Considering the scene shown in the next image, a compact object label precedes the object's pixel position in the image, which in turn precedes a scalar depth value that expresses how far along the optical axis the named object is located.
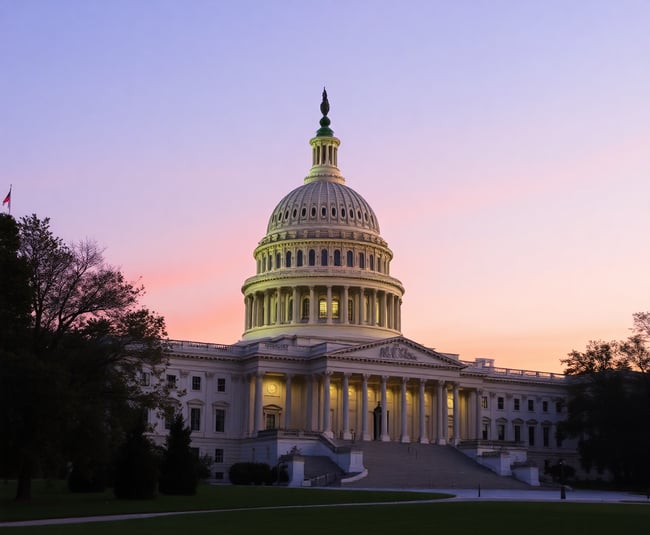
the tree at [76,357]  51.31
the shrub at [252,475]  94.19
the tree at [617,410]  102.19
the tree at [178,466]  61.38
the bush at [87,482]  63.88
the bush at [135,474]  55.06
